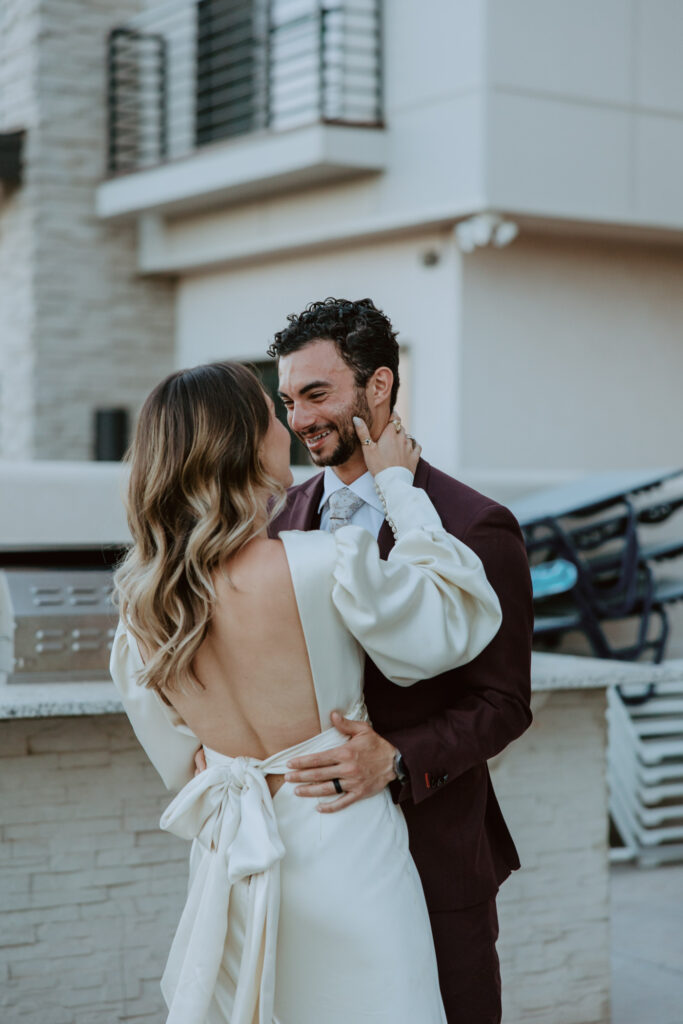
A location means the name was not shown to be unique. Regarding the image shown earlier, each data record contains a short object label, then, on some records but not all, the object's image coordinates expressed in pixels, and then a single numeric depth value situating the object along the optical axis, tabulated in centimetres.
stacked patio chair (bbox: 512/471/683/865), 653
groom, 233
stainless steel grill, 383
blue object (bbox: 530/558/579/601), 641
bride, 215
